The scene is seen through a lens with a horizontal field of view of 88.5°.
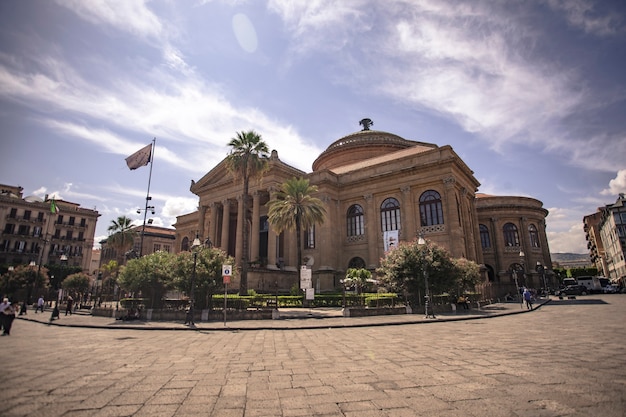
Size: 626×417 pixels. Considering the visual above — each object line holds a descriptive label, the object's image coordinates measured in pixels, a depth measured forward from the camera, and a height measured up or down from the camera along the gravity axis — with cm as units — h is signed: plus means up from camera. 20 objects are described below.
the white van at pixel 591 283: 4400 +52
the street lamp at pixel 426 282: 1770 +33
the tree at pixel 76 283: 3759 +101
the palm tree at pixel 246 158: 2862 +1157
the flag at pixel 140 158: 2827 +1151
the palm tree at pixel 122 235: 4800 +822
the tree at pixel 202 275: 1922 +94
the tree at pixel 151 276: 2070 +101
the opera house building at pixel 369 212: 3247 +873
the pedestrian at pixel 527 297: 2142 -62
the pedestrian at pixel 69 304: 2353 -87
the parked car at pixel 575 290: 3919 -36
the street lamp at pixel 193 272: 1590 +100
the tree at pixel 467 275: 2303 +96
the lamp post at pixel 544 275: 3756 +143
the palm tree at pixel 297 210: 2853 +696
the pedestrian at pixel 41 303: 2739 -90
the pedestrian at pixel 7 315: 1240 -85
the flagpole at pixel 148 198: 3116 +899
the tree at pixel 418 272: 2103 +107
